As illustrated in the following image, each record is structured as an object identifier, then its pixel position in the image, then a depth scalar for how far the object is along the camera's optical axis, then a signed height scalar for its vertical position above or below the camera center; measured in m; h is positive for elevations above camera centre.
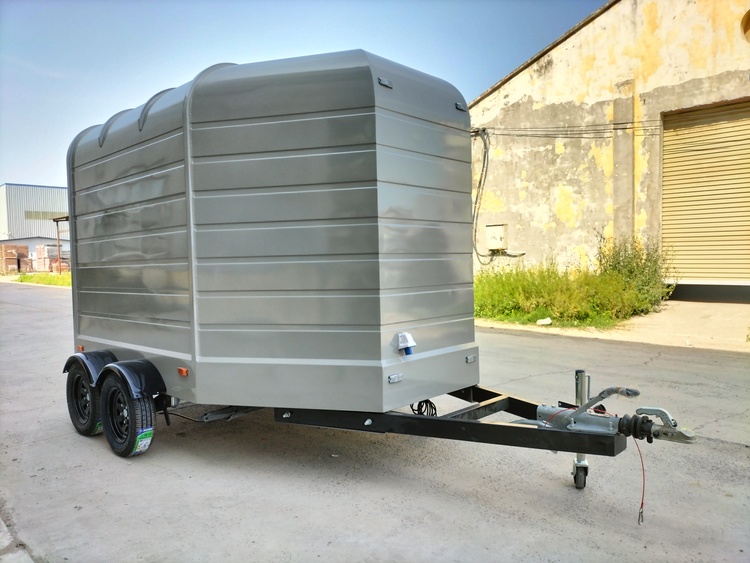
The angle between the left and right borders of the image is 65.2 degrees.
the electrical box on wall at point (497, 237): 17.89 +0.62
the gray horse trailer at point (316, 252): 3.95 +0.06
